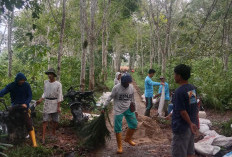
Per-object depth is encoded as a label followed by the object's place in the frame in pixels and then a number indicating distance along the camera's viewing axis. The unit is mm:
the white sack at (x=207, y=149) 4387
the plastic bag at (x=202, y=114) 7659
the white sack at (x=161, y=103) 7553
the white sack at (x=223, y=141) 4579
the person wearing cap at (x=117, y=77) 9033
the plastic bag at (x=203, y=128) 6025
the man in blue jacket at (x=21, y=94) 4777
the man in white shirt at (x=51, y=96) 5445
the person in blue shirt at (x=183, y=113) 3102
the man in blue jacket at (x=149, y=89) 7302
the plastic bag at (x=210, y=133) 5458
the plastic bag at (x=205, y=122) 6683
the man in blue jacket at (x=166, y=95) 7568
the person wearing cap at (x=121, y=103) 4762
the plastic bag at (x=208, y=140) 4764
